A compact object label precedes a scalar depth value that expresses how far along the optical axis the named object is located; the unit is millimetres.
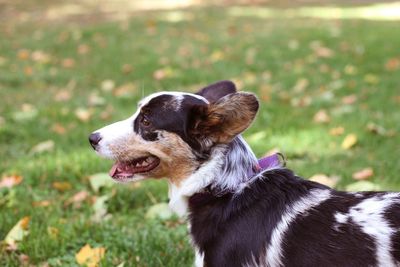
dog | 2400
